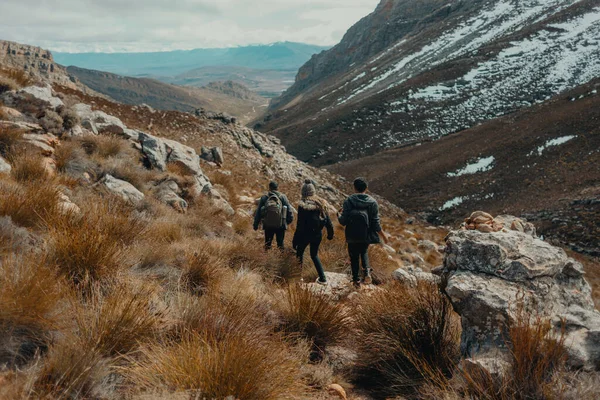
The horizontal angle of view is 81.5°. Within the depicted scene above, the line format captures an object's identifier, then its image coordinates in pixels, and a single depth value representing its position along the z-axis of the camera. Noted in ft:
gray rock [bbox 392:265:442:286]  18.39
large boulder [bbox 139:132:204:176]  34.96
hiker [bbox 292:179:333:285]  21.11
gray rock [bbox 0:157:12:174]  18.70
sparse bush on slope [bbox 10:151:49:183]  18.88
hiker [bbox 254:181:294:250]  23.08
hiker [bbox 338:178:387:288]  20.03
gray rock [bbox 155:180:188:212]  27.04
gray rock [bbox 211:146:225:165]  58.65
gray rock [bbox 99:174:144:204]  22.45
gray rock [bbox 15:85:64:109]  30.01
